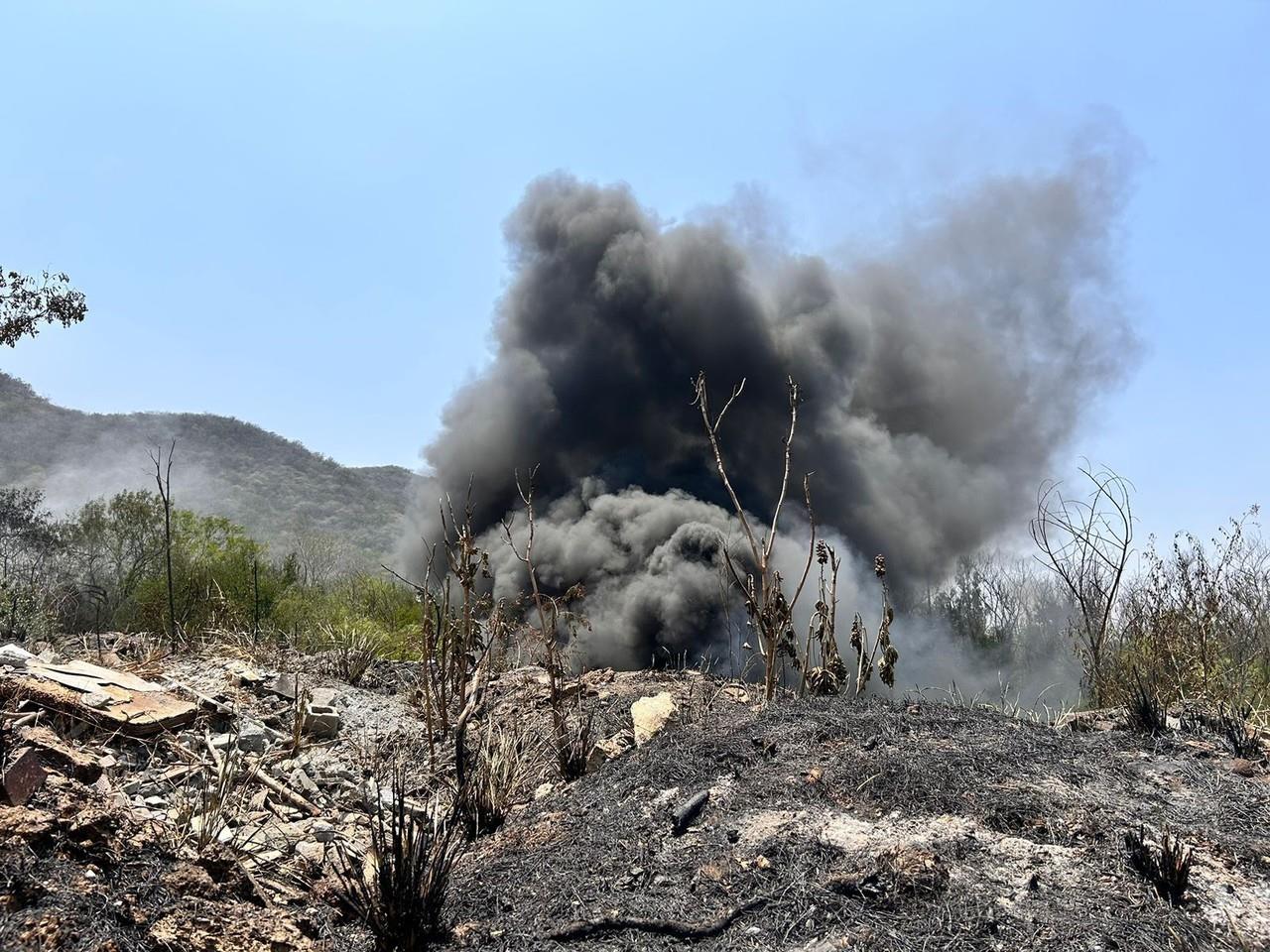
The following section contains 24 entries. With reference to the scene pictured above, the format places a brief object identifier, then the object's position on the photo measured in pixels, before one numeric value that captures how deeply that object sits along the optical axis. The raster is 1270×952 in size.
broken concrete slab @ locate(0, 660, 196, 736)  5.88
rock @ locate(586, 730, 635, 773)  6.34
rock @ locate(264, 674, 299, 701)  7.68
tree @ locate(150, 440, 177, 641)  9.92
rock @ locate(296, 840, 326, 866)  4.89
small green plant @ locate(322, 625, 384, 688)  9.15
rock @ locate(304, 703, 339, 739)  7.03
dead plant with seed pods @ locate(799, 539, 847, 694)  7.01
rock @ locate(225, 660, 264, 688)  7.72
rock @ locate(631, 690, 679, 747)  6.54
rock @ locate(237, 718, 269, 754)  6.39
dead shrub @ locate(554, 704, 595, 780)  6.18
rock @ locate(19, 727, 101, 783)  4.88
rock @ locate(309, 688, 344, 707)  7.46
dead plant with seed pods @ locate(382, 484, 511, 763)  6.71
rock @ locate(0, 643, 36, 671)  6.39
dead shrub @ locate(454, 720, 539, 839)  5.27
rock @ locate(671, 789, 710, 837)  4.34
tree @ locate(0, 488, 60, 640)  15.69
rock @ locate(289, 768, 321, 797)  5.94
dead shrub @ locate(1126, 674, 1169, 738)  5.80
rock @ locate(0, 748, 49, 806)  3.95
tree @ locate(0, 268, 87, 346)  12.79
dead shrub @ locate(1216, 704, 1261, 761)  5.39
